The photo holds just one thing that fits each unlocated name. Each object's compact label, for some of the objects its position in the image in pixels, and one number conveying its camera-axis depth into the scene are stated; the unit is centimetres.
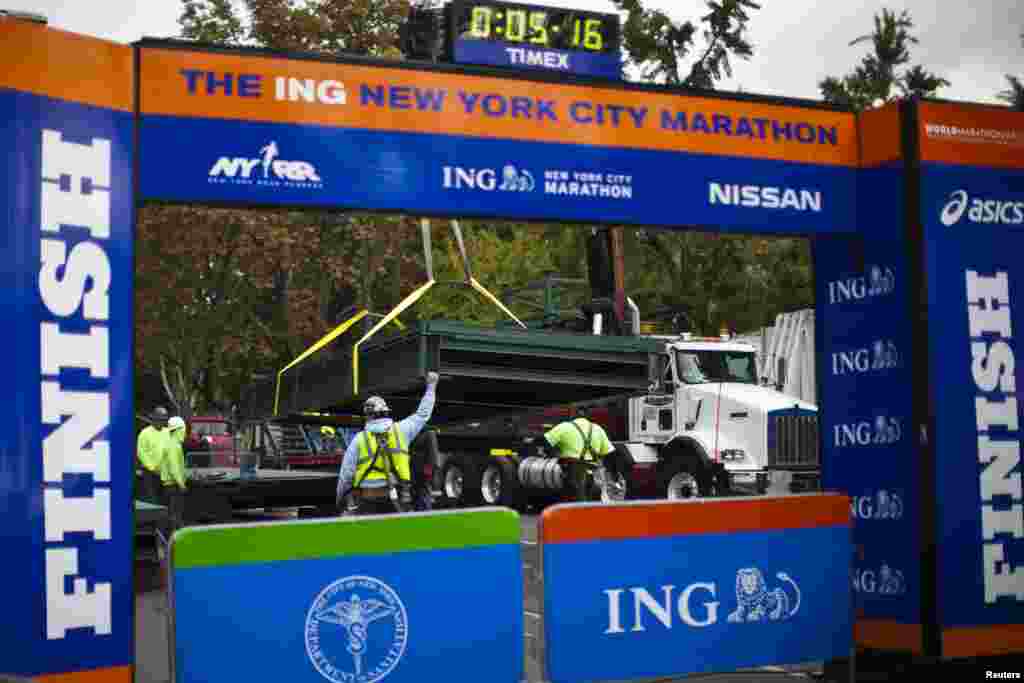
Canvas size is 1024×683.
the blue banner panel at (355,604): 700
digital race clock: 849
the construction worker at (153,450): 1812
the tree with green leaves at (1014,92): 4902
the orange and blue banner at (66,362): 675
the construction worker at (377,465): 1311
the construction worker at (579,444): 1972
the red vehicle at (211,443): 2302
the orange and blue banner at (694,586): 779
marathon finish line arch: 686
